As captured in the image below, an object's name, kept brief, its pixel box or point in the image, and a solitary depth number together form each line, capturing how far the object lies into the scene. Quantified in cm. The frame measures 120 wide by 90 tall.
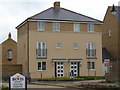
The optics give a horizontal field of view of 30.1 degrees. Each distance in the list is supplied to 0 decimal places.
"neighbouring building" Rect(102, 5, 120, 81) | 3552
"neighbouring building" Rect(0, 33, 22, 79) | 4042
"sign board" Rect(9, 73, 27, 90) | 1118
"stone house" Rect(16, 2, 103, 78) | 3037
